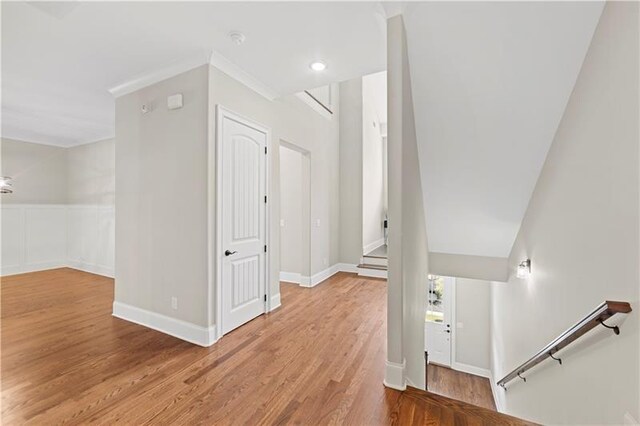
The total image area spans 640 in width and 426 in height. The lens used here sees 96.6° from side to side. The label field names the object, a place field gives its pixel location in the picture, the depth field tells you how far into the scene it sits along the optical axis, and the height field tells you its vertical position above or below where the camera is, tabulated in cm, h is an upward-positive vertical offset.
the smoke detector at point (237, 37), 248 +158
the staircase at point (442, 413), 179 -130
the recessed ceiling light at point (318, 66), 294 +156
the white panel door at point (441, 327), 686 -278
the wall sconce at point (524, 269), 318 -64
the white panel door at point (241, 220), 302 -6
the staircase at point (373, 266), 553 -103
